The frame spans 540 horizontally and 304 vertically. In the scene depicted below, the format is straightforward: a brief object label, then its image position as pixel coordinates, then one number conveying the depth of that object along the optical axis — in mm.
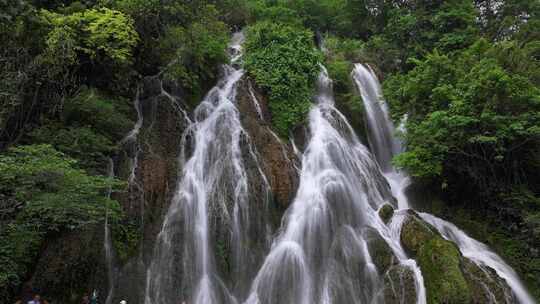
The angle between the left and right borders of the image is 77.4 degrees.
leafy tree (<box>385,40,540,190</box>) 10516
